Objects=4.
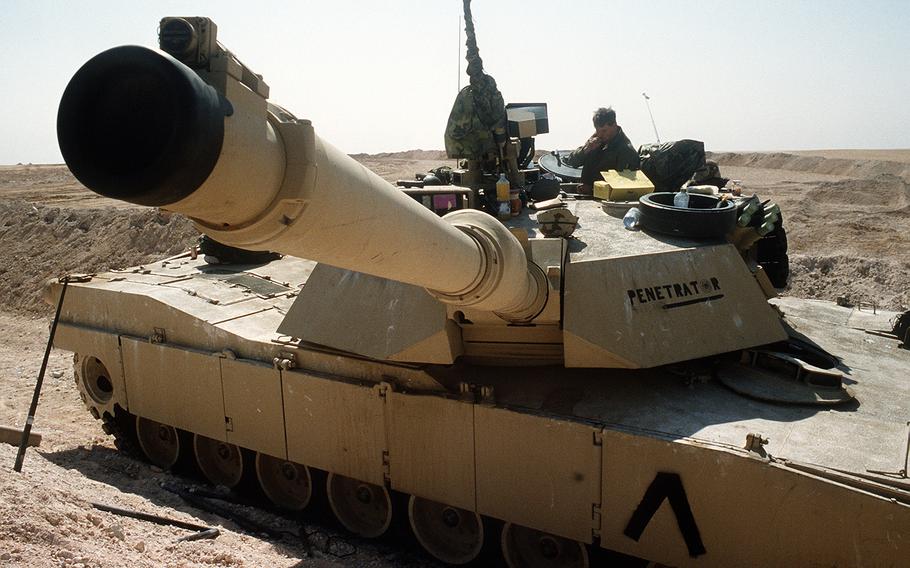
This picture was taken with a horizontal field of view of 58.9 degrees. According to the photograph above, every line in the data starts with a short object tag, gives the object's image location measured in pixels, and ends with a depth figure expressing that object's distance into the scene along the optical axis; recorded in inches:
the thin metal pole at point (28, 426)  265.8
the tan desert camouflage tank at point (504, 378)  142.7
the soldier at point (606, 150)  375.6
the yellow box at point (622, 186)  334.6
